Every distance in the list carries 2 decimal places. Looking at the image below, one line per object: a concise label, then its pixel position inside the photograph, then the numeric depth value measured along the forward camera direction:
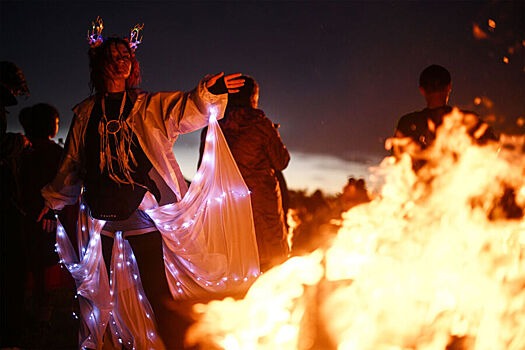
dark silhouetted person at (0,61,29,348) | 4.20
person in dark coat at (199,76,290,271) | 4.71
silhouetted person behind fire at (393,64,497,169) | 4.00
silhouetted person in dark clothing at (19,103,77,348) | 4.59
